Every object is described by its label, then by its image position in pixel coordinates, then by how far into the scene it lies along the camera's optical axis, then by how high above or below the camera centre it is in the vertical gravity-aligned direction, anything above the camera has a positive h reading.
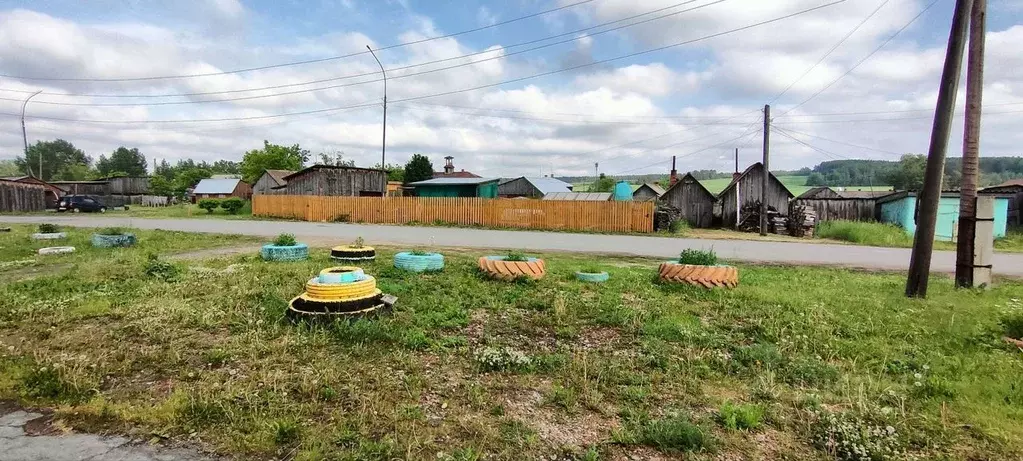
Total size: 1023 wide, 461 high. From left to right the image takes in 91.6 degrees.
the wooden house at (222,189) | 56.84 +1.70
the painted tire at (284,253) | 10.76 -1.06
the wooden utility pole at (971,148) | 8.45 +1.06
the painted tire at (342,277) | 5.98 -0.88
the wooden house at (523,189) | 40.81 +1.45
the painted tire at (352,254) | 10.80 -1.08
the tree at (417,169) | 55.34 +4.02
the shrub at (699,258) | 8.06 -0.82
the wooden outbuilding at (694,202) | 28.44 +0.30
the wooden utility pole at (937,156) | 7.54 +0.82
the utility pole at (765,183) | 22.75 +1.16
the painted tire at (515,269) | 8.17 -1.05
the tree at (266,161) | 60.25 +5.29
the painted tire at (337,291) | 5.66 -1.00
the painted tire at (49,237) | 15.12 -1.05
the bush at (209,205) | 37.97 -0.11
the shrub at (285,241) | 11.35 -0.85
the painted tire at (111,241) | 13.41 -1.06
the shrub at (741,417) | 3.35 -1.44
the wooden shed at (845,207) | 27.48 +0.08
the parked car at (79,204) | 37.09 -0.11
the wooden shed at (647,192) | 43.41 +1.32
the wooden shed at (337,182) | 35.69 +1.65
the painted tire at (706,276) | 7.79 -1.08
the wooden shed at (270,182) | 45.12 +2.06
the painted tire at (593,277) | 8.55 -1.23
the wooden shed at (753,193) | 27.12 +0.81
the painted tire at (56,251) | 11.98 -1.17
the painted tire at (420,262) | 9.24 -1.07
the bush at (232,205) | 37.50 -0.09
